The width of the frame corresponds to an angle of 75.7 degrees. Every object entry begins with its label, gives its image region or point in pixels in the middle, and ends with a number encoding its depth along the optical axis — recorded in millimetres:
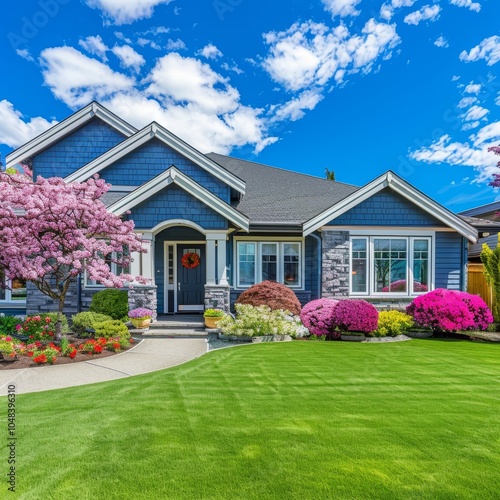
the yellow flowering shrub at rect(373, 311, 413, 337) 9133
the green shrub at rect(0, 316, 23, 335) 8391
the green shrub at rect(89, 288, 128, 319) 9617
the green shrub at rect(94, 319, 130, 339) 7816
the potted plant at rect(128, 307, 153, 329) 8977
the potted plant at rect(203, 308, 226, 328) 9062
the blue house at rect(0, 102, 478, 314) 9680
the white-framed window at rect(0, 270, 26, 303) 10789
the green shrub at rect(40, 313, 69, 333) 7761
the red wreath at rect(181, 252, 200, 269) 11523
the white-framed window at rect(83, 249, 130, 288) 10273
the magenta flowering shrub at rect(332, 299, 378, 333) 8688
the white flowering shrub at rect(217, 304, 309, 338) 8430
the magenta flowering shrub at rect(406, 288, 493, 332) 9141
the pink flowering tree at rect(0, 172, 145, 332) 7000
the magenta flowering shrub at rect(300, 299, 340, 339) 8945
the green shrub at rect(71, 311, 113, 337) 8555
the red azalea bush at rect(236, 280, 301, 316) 9562
